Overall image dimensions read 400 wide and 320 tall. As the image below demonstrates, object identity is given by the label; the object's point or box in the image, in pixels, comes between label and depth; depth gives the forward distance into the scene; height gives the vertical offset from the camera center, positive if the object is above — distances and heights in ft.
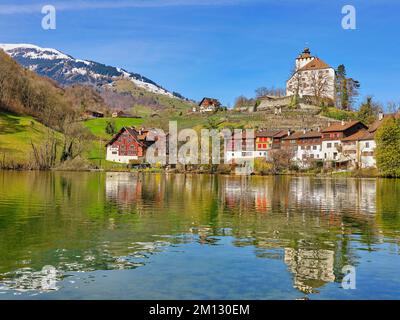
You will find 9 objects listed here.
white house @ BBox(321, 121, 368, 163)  431.02 +22.27
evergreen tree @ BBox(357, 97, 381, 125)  495.00 +52.17
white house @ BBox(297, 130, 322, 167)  446.19 +15.12
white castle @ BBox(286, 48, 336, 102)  614.75 +103.97
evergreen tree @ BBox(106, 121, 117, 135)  622.13 +42.88
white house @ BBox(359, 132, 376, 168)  400.67 +10.17
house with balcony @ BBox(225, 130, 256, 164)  478.18 +14.44
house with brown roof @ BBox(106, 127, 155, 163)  518.78 +16.90
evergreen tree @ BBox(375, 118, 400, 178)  335.06 +9.23
